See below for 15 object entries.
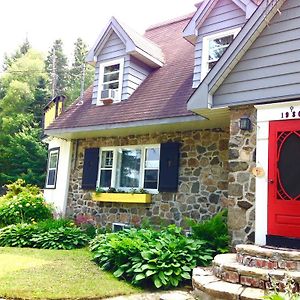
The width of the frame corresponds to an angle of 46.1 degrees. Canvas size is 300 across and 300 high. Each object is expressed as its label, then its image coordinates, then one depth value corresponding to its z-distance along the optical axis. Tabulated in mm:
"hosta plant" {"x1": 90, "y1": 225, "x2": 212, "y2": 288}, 5371
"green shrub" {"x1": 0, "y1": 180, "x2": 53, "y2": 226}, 10711
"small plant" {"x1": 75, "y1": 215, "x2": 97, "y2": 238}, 9773
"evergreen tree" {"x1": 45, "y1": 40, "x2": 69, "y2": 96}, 36300
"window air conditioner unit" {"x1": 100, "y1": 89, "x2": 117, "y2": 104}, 10094
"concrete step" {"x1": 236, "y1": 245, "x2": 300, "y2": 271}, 4602
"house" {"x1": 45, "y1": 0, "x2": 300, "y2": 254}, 5762
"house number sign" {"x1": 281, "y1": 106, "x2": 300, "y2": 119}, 5641
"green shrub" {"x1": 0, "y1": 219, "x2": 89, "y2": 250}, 8570
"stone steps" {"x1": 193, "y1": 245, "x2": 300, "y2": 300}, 4266
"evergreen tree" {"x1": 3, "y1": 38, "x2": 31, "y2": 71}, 38469
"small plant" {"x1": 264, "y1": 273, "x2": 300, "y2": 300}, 2606
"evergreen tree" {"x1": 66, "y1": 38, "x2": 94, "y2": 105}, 36125
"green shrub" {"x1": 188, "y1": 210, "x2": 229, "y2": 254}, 6191
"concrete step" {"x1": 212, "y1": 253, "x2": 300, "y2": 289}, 4332
